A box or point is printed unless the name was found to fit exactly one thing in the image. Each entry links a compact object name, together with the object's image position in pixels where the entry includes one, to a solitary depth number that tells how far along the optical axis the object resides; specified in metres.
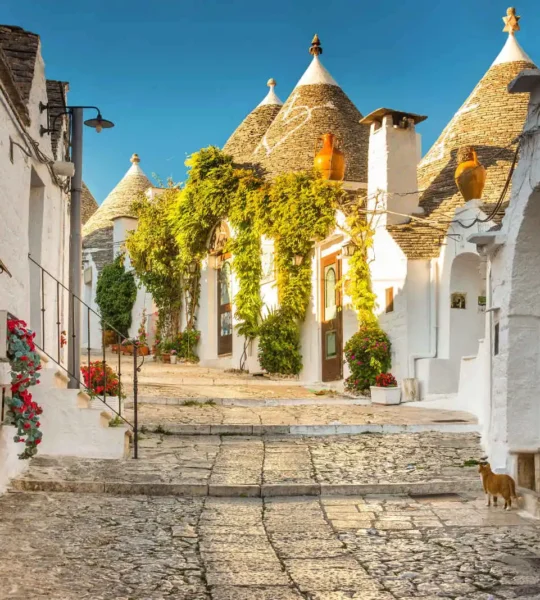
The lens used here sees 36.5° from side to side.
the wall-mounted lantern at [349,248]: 14.55
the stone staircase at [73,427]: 8.15
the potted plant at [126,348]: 22.70
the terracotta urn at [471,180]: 13.55
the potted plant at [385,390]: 13.27
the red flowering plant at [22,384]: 6.60
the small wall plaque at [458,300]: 13.27
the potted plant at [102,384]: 9.12
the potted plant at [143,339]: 21.47
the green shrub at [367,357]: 13.83
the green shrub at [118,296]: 25.11
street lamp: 9.20
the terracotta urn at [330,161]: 16.48
